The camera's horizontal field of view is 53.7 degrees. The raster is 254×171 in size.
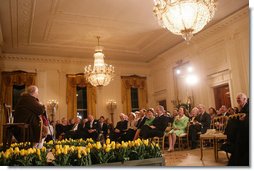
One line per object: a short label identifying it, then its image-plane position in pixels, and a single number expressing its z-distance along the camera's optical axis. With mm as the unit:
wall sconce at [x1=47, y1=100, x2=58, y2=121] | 9703
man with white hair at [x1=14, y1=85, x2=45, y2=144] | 3598
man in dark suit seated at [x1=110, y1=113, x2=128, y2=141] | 7451
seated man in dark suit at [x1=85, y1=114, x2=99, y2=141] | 7825
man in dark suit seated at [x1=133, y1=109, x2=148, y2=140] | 6541
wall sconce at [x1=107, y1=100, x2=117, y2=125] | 10656
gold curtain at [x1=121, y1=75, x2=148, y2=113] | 10938
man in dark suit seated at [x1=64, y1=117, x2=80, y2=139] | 7912
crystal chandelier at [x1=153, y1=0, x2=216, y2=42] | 4184
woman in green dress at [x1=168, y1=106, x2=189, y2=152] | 6003
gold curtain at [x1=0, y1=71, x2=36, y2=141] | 9191
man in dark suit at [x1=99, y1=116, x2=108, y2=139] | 8102
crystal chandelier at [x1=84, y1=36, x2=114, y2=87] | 7672
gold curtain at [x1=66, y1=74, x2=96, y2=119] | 10180
